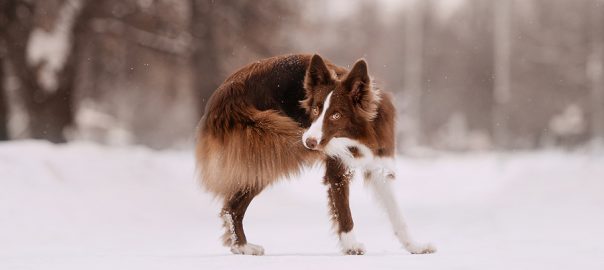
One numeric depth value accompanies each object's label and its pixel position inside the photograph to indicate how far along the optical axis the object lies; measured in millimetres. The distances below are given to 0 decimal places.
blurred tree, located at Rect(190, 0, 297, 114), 21656
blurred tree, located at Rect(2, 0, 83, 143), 18969
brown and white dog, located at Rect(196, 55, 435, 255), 6617
